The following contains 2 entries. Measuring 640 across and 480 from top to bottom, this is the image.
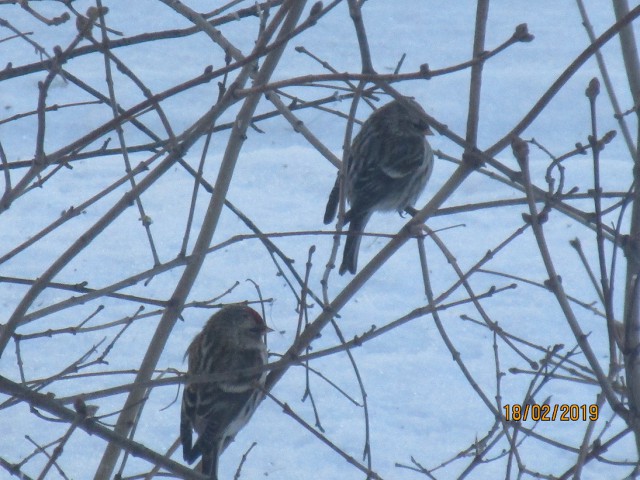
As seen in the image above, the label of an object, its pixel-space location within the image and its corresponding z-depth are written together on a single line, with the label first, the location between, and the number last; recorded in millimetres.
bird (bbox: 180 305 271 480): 6277
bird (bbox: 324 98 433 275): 9461
